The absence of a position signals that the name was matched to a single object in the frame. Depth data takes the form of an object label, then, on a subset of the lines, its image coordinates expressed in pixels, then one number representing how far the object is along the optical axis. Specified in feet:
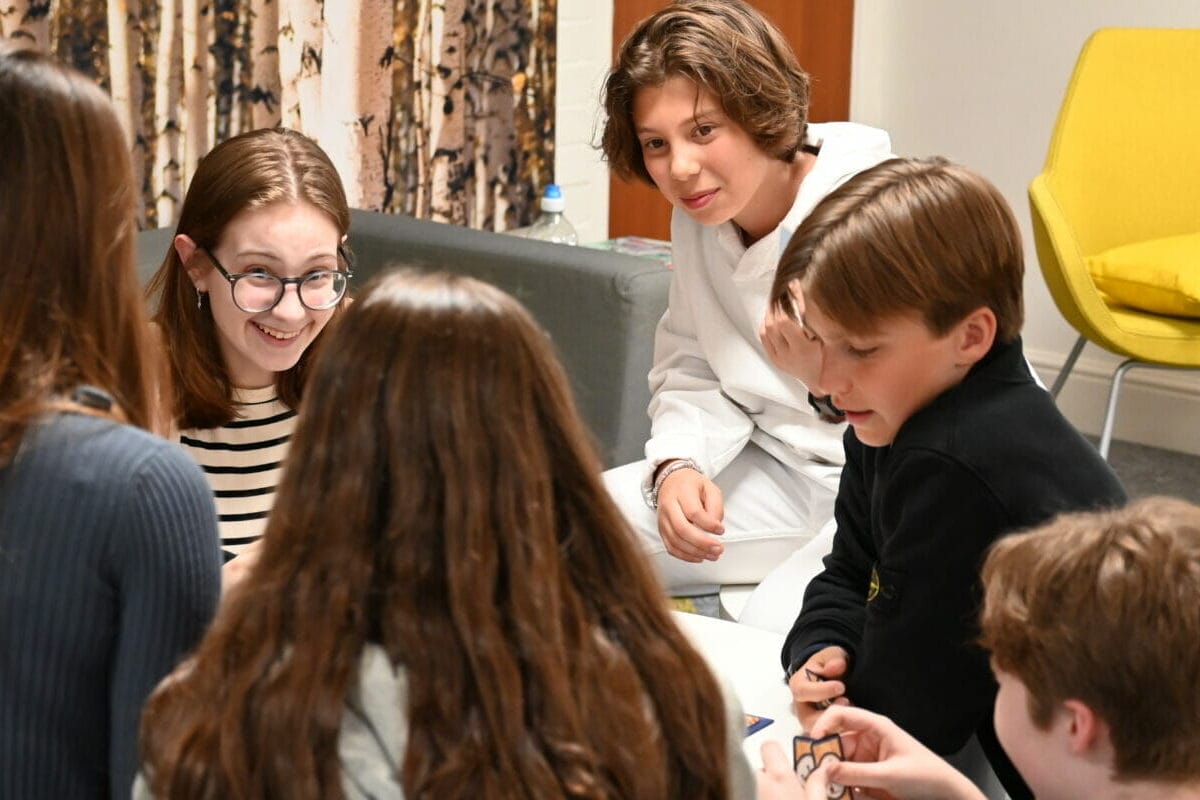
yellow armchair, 12.50
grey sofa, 9.74
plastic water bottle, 12.71
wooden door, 14.15
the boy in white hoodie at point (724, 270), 7.80
